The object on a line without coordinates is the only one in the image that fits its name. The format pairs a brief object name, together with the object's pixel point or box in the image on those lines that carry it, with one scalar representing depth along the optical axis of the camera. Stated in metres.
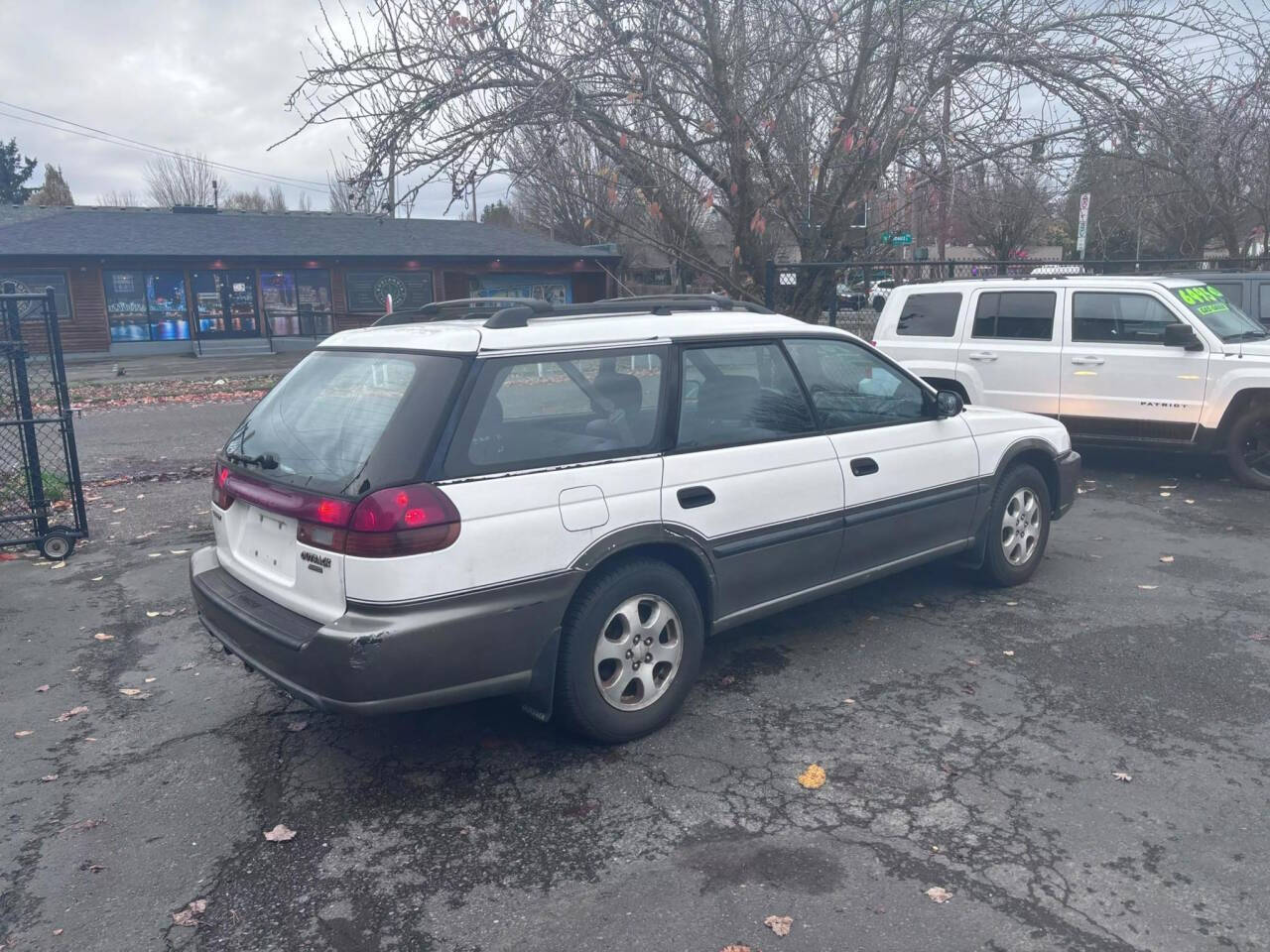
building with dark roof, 29.78
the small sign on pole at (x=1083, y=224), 12.50
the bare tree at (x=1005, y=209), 10.96
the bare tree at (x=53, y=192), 56.90
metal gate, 6.96
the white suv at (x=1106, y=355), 8.80
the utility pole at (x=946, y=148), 9.67
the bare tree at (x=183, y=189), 68.00
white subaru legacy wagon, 3.54
